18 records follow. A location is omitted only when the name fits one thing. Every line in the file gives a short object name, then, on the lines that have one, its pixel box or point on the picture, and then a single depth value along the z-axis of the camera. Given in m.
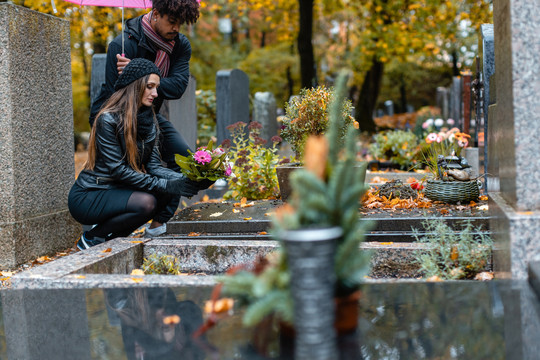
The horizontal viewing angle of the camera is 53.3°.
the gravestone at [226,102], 8.28
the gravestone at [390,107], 23.19
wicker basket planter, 4.82
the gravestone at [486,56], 5.27
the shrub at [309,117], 5.43
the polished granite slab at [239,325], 1.83
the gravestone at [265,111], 9.30
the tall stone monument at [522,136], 2.55
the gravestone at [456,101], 12.01
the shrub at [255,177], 6.11
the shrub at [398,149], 9.70
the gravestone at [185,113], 6.61
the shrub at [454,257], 3.10
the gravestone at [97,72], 6.67
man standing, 4.53
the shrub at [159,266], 3.45
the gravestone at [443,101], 17.14
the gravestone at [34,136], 4.34
